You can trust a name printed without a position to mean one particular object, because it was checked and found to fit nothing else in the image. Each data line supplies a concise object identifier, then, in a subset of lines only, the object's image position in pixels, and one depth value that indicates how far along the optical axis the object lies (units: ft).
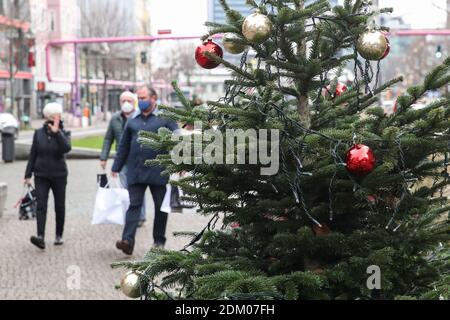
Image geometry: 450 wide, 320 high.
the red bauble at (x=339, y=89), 18.26
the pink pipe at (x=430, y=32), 122.19
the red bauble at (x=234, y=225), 17.32
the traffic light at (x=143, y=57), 206.79
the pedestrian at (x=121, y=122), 50.18
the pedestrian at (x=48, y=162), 42.94
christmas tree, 14.81
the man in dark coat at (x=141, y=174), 40.13
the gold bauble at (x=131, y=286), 15.87
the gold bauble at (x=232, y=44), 16.26
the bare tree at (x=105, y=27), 313.67
